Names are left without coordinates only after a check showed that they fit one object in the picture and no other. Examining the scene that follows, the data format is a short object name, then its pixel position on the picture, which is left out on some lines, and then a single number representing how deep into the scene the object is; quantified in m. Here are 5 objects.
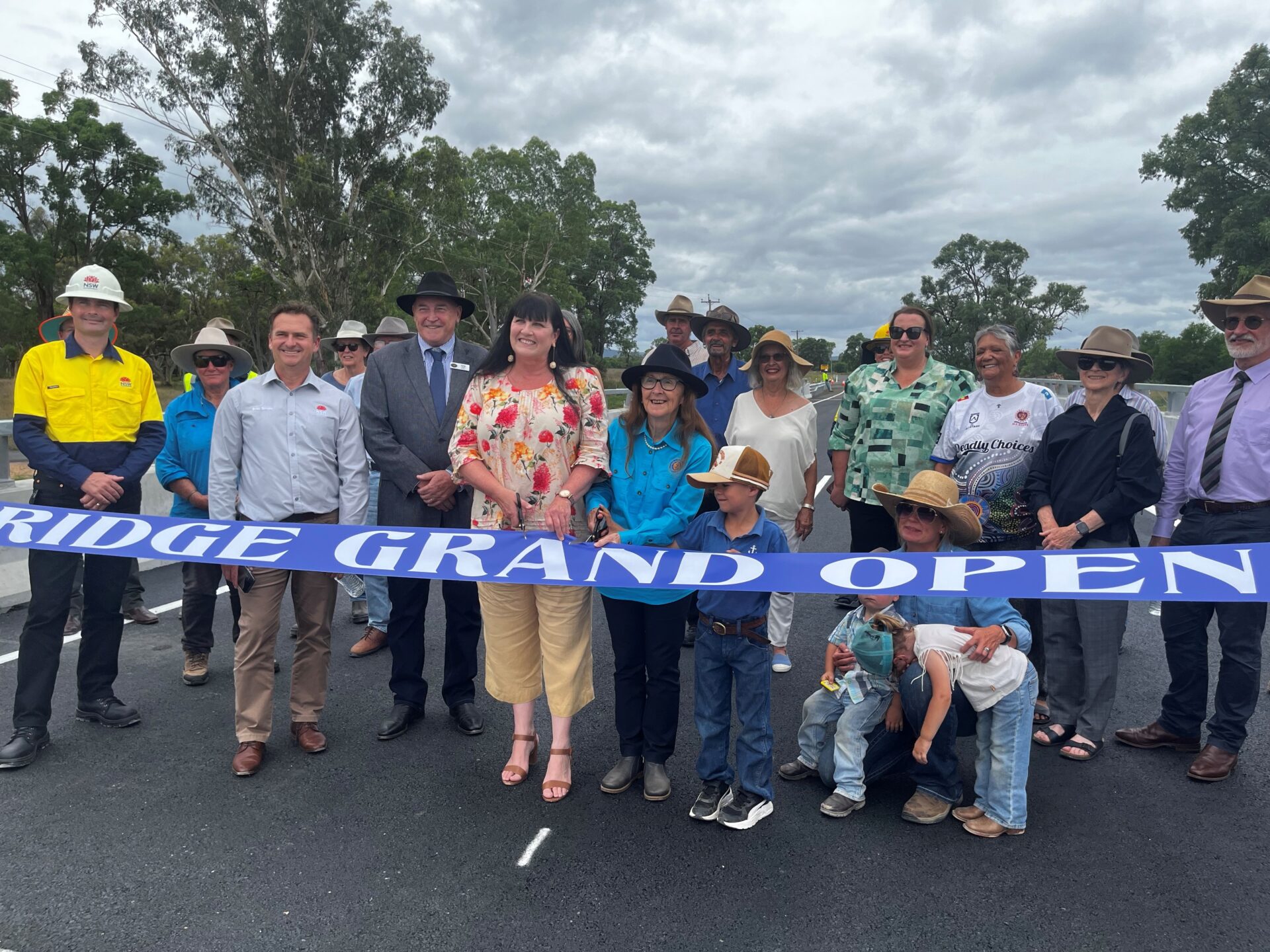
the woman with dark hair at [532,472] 3.54
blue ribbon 3.02
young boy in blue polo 3.21
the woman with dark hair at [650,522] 3.44
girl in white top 3.17
